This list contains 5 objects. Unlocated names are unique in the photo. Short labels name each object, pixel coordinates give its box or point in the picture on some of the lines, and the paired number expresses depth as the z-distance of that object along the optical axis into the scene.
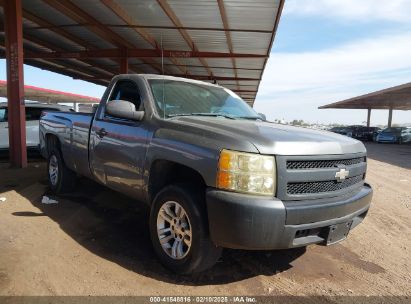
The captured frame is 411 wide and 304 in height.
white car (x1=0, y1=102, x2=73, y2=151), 10.87
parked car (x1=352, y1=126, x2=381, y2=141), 37.75
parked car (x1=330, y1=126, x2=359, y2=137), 38.21
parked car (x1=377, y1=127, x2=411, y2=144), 33.22
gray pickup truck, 3.04
